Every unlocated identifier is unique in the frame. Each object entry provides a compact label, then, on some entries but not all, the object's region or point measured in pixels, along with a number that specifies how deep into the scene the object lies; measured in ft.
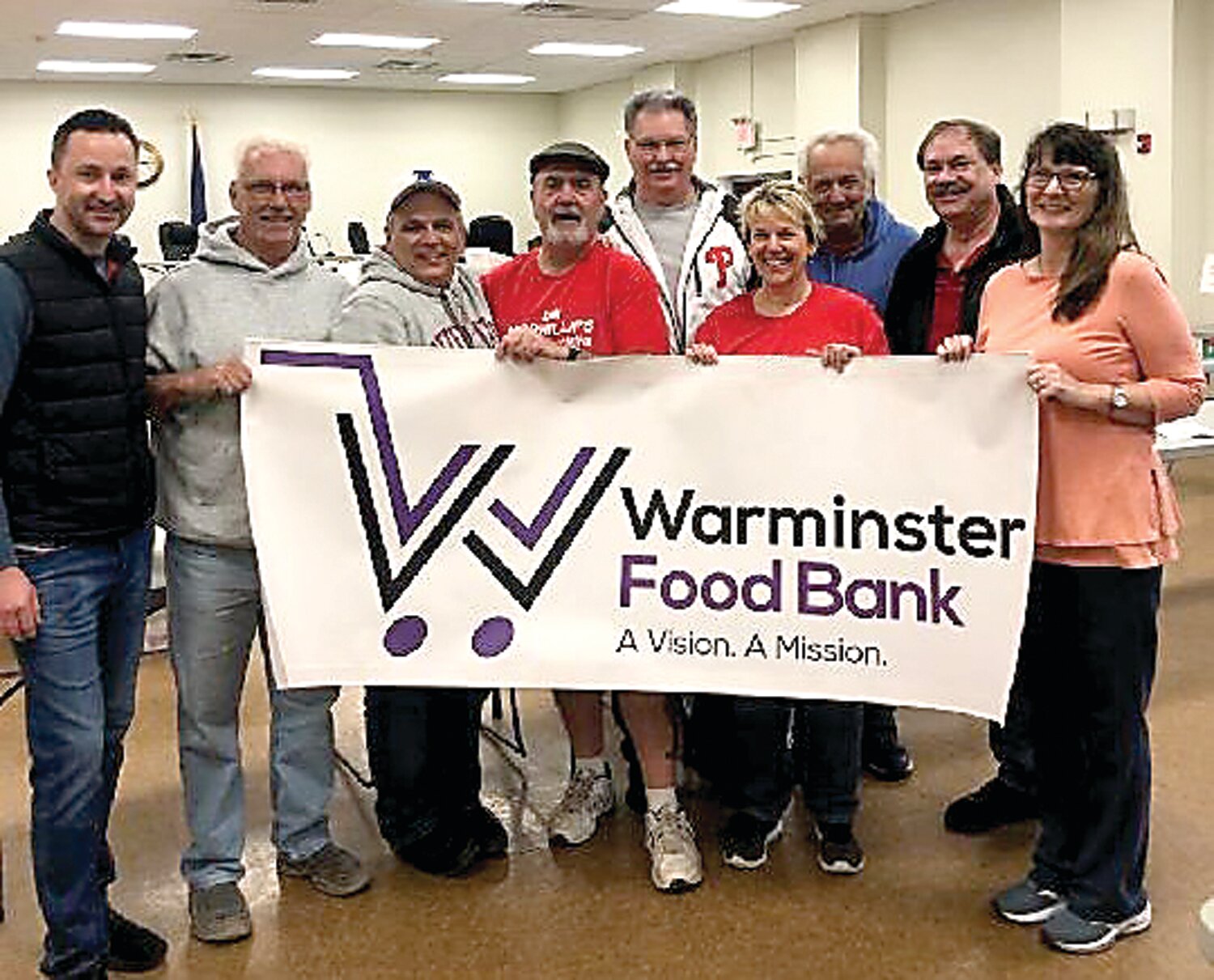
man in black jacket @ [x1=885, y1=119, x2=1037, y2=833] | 9.61
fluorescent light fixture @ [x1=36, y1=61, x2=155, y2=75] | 44.93
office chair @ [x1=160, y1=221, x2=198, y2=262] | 35.35
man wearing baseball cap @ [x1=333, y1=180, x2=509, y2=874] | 8.80
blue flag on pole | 50.19
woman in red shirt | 8.86
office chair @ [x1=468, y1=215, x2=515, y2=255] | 29.84
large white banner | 8.45
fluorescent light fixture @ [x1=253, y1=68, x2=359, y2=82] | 47.91
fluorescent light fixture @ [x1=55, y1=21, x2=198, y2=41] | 36.91
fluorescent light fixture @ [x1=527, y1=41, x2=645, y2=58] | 42.75
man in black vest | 7.36
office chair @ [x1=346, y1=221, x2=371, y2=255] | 40.11
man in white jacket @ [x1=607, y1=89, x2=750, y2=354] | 9.94
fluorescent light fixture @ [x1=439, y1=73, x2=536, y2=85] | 49.64
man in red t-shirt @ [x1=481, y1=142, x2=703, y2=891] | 8.95
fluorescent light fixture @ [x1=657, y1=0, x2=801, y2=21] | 35.53
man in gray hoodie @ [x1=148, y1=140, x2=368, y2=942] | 8.27
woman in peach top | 7.69
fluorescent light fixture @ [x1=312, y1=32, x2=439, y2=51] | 40.14
